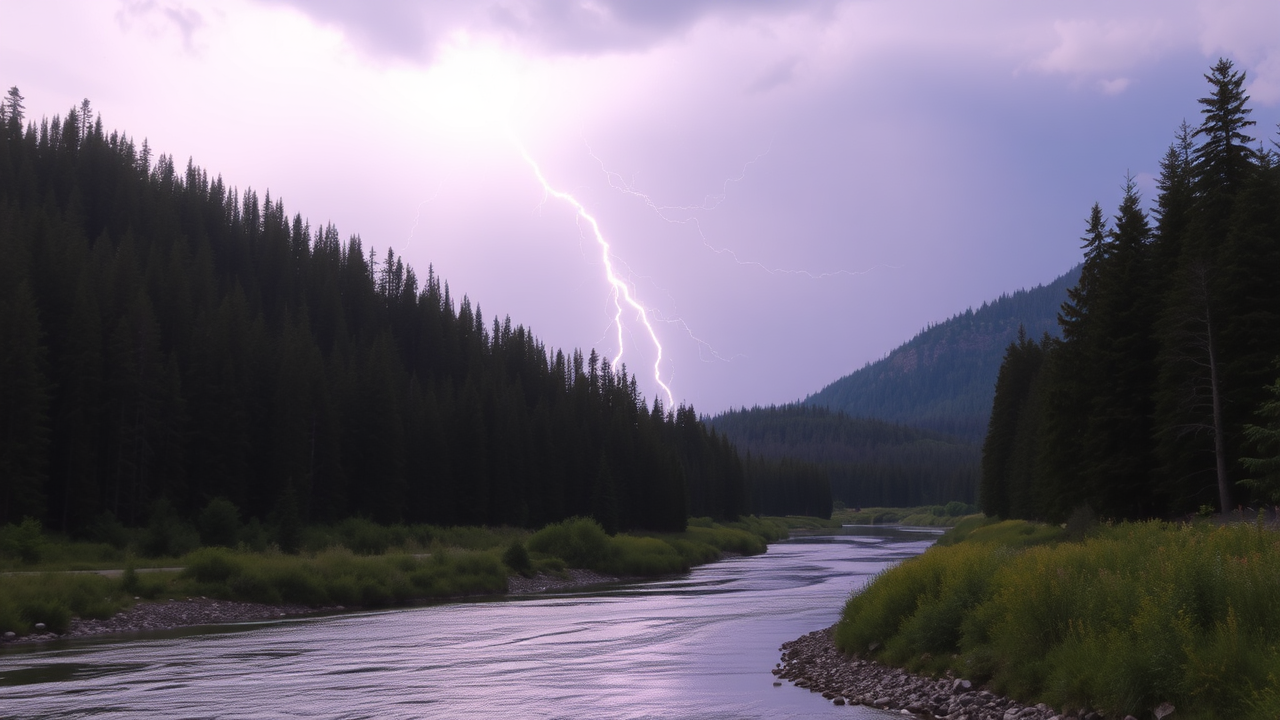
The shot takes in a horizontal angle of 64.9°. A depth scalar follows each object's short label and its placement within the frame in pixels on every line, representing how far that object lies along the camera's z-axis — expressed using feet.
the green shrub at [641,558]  248.11
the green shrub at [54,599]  116.67
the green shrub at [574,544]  240.53
